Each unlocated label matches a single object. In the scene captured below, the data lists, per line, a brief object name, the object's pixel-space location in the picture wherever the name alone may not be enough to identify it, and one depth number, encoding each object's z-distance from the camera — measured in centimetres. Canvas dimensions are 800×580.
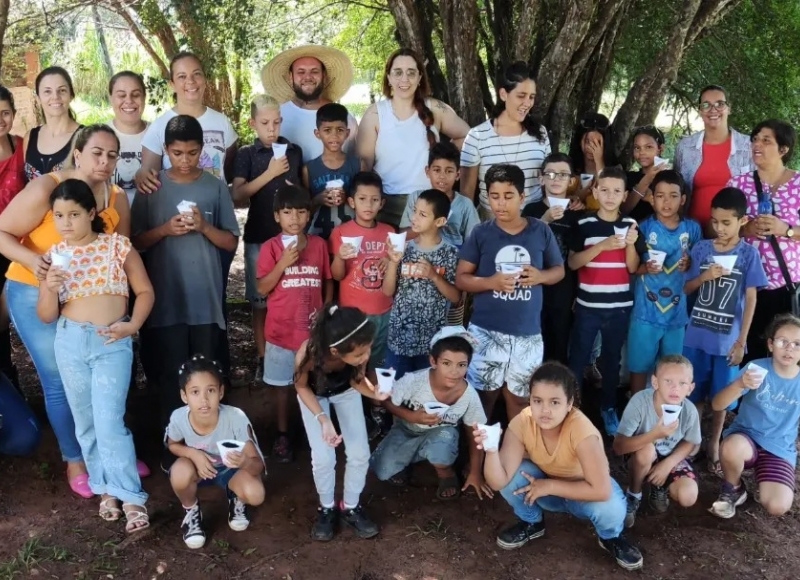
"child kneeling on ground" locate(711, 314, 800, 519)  371
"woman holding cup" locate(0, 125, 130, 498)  348
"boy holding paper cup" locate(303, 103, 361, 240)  434
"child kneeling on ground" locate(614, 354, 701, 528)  360
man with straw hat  466
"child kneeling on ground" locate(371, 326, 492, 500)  368
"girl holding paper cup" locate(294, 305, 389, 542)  334
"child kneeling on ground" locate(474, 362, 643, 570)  326
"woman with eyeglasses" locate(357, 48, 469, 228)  455
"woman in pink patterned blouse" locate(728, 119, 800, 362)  426
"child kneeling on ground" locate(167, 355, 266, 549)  344
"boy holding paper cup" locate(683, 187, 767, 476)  409
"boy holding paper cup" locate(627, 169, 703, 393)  426
